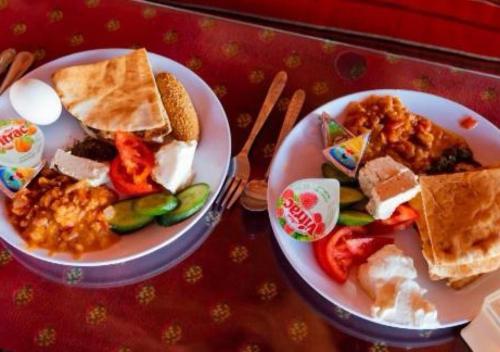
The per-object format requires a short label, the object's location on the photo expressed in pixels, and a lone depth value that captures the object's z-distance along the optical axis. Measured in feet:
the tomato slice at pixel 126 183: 4.59
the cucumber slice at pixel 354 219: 4.43
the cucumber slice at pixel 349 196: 4.51
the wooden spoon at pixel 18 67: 5.37
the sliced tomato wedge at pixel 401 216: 4.50
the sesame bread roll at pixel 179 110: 4.94
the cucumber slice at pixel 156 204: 4.42
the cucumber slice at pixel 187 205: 4.47
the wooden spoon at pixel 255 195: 4.81
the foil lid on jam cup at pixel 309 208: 4.33
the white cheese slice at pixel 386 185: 4.33
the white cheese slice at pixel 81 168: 4.64
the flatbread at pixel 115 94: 4.85
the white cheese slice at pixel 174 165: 4.52
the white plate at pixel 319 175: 4.21
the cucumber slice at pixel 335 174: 4.69
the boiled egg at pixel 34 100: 4.82
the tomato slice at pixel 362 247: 4.41
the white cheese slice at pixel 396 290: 4.01
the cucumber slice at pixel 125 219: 4.48
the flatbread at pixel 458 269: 4.25
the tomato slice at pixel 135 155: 4.64
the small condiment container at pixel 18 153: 4.65
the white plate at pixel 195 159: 4.36
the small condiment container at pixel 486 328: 3.69
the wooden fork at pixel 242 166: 4.84
